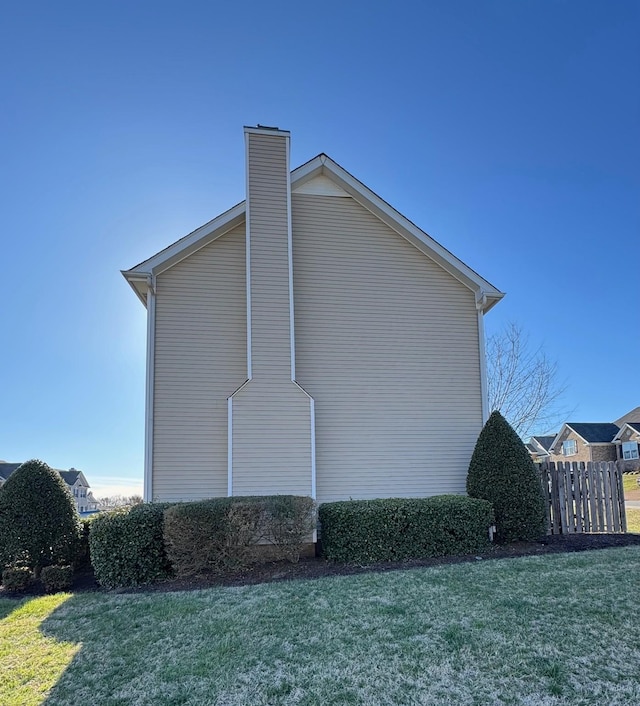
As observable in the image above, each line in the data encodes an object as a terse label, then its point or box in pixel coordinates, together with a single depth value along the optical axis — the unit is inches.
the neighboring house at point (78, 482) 1400.1
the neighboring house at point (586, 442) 1509.6
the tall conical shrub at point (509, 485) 355.6
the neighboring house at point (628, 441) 1402.6
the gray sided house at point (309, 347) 362.6
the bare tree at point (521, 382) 661.3
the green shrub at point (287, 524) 307.7
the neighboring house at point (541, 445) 1674.5
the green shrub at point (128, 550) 286.8
